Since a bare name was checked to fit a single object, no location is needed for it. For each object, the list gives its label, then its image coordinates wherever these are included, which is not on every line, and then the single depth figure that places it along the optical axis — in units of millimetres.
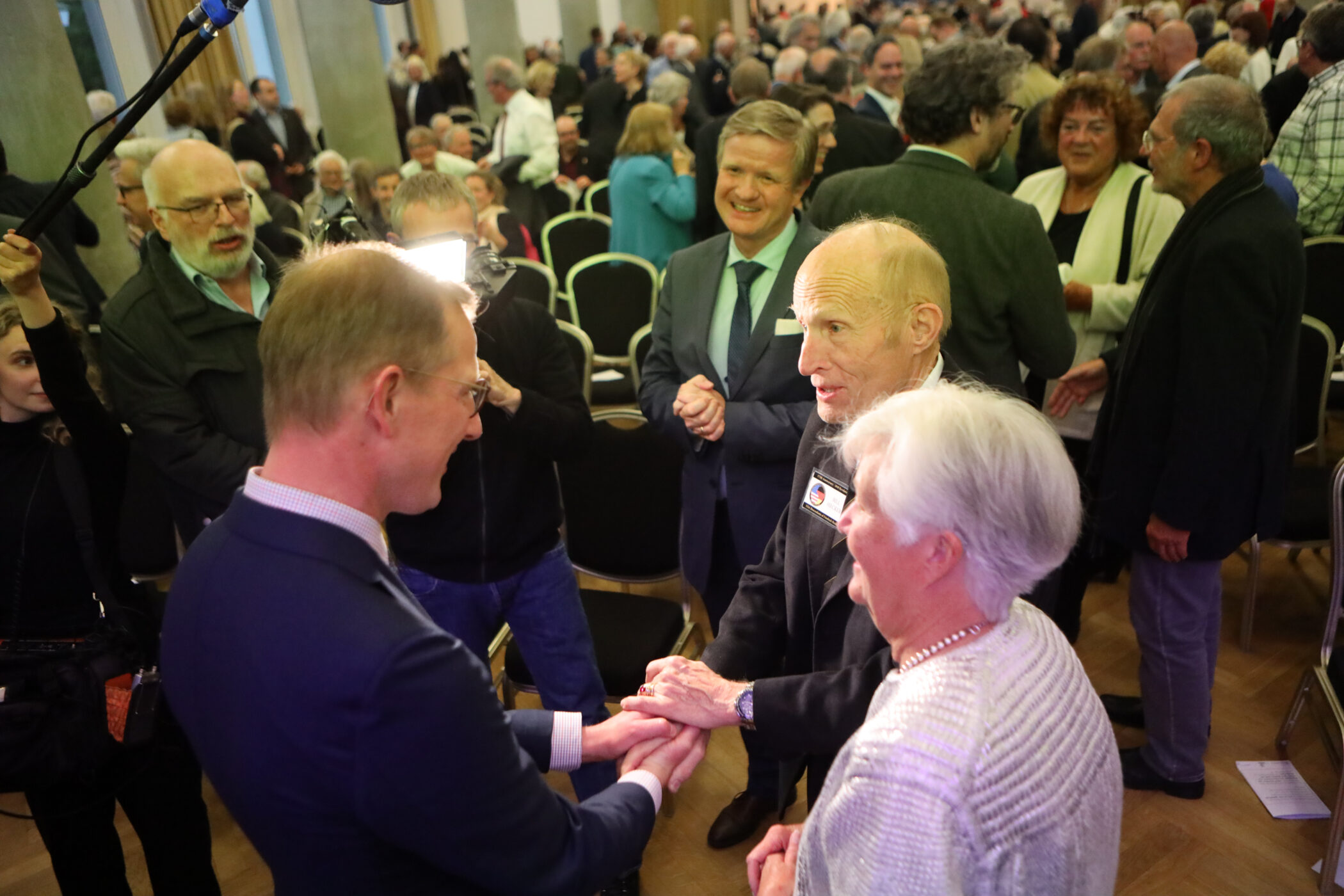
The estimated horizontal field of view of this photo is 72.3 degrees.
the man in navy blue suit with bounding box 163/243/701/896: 896
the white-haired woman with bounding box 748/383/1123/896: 929
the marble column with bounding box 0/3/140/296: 4527
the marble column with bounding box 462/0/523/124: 12359
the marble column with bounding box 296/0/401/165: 9023
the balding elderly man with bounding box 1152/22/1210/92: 5293
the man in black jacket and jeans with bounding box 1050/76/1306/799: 1993
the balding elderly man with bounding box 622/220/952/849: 1410
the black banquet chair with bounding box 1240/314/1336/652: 2848
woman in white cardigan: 2762
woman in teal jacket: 4715
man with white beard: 2104
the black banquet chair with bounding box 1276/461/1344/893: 2123
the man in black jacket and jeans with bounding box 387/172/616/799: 1985
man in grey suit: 2139
